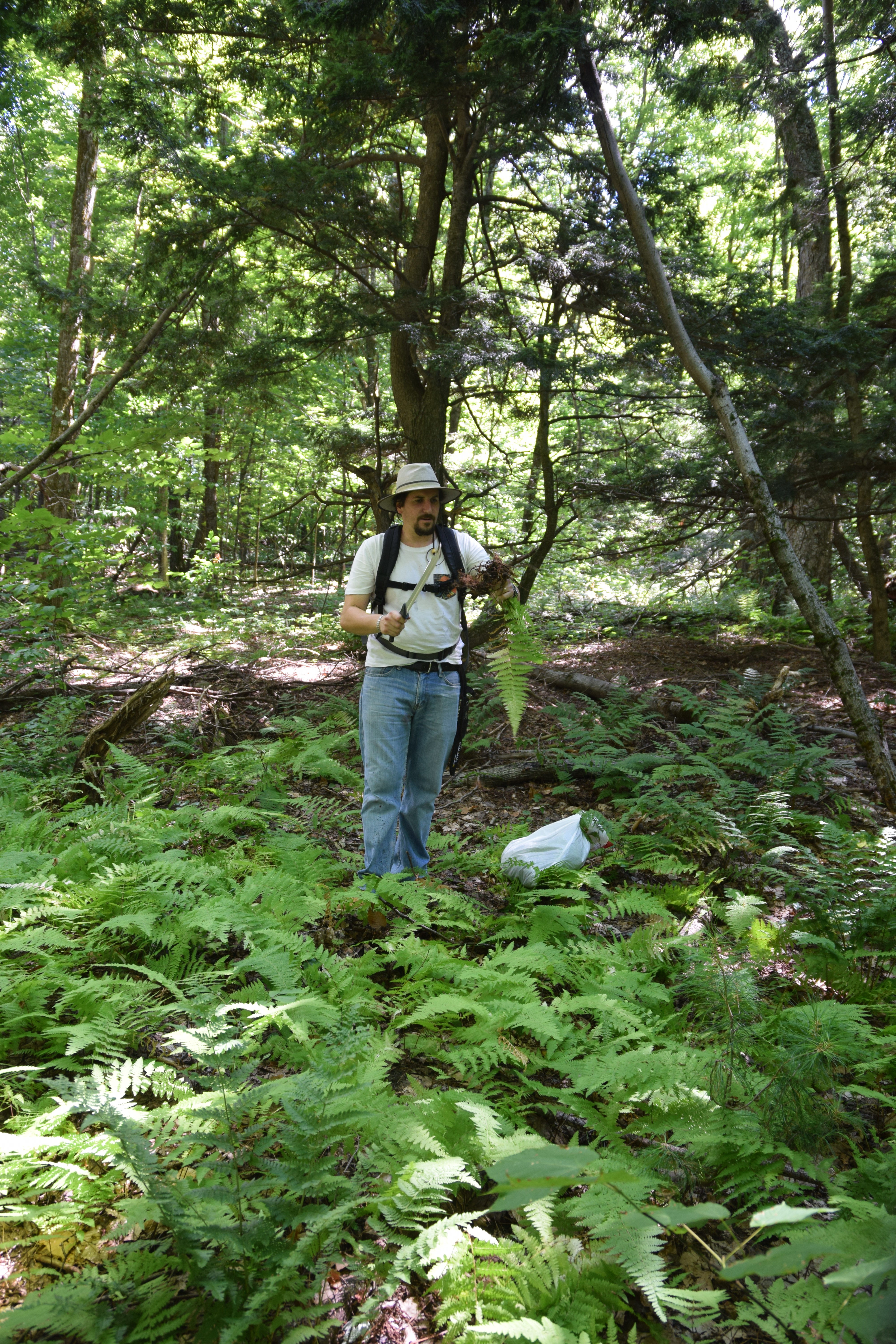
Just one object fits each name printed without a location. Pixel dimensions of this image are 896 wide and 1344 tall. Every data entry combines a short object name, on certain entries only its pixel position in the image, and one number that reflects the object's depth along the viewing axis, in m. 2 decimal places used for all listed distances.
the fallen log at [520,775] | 6.51
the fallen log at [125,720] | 5.84
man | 3.94
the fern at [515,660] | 3.71
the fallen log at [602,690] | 7.48
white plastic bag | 4.29
